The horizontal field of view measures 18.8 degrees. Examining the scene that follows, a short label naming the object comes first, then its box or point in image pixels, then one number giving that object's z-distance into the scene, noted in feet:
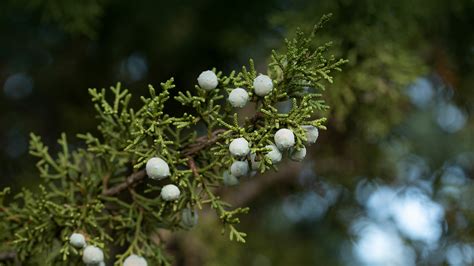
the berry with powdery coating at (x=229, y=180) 1.87
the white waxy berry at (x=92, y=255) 1.85
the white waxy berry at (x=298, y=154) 1.78
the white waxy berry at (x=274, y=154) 1.76
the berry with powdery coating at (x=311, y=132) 1.78
